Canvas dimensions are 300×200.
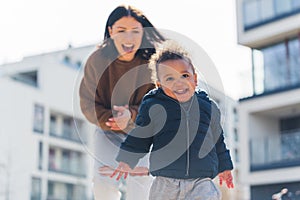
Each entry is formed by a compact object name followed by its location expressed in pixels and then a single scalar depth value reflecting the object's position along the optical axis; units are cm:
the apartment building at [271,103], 2088
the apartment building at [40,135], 4259
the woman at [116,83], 374
